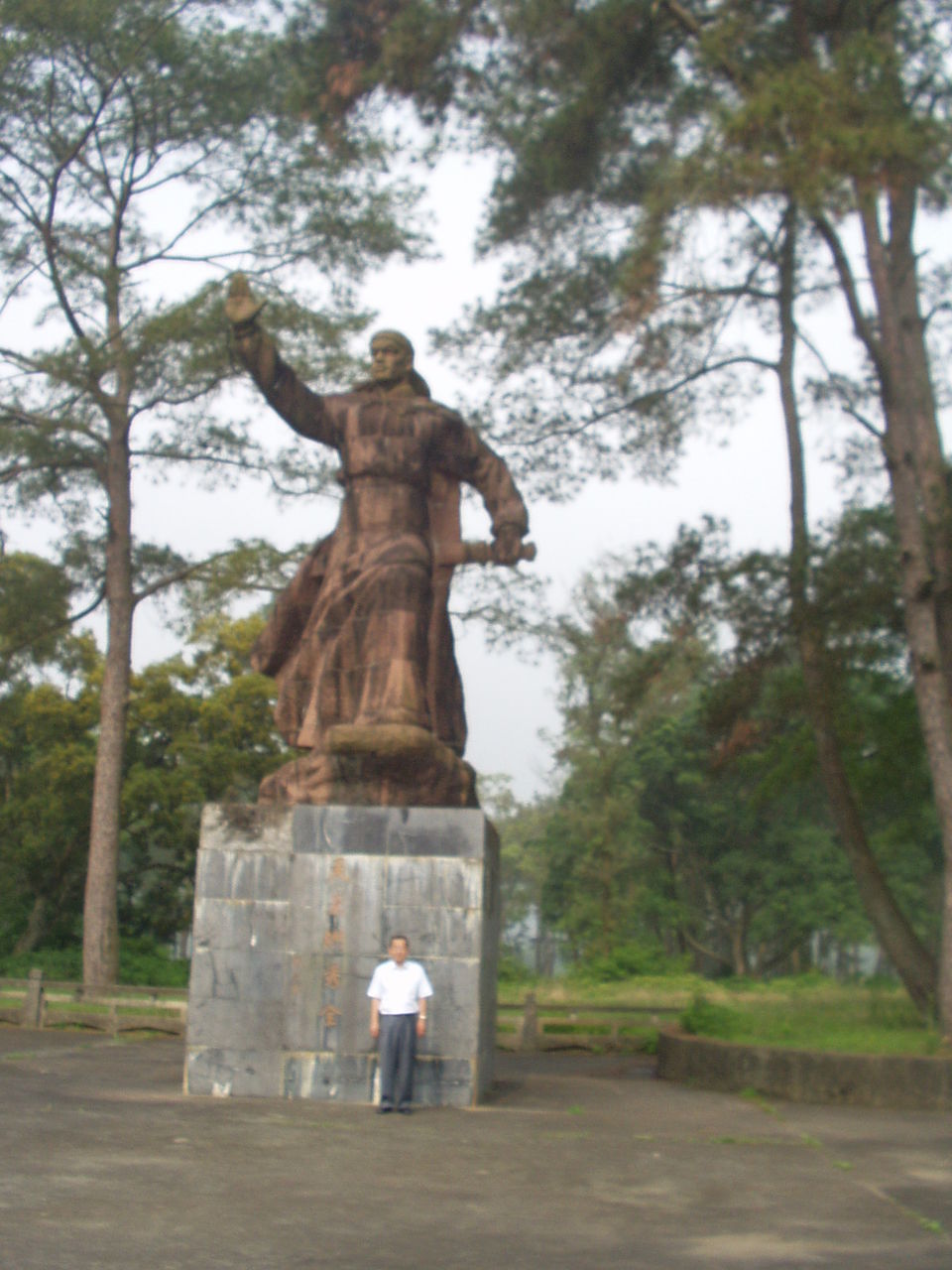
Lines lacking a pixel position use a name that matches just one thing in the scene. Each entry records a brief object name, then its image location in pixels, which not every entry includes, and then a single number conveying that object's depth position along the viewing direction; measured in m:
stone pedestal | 7.75
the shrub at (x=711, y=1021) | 10.87
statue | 8.23
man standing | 7.34
